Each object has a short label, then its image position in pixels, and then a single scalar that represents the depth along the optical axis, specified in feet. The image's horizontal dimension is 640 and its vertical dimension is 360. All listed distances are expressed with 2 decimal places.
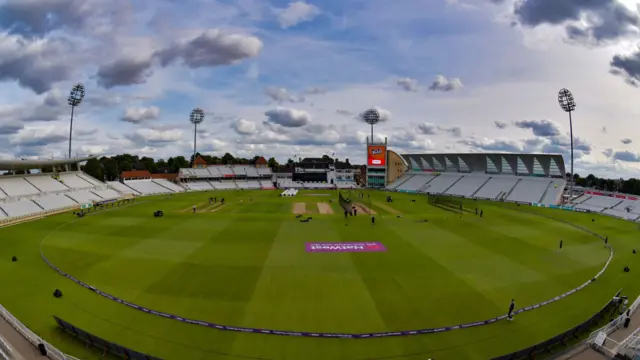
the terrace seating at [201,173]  353.51
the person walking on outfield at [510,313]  57.77
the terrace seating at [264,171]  395.69
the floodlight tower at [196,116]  366.43
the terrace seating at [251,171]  389.80
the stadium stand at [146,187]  274.57
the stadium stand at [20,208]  158.61
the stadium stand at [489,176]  243.81
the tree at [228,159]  577.84
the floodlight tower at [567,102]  214.48
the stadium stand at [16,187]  177.87
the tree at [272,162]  580.30
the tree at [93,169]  331.98
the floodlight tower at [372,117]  371.15
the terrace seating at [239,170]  384.97
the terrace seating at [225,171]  372.56
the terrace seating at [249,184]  357.67
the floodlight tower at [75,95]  235.81
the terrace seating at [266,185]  360.34
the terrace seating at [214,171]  367.25
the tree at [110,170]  369.34
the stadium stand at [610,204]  181.27
